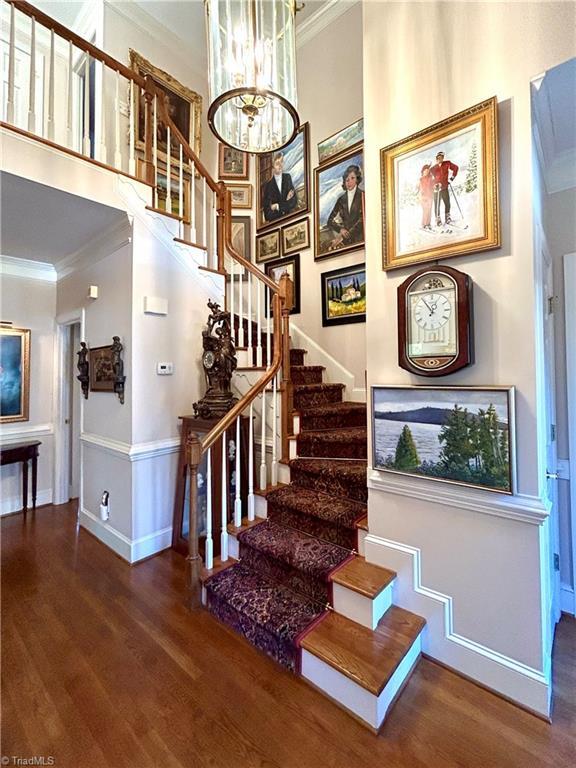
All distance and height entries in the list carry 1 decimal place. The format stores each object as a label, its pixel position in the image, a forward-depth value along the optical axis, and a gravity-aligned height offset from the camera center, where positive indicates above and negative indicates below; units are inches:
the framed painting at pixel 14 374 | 145.6 +7.5
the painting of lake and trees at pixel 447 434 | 58.0 -8.9
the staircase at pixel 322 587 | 59.4 -45.3
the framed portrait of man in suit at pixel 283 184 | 157.6 +101.1
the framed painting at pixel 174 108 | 149.8 +139.6
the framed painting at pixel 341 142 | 137.3 +104.0
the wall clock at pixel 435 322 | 60.4 +12.4
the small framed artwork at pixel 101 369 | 116.5 +7.5
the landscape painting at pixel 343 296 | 136.0 +38.6
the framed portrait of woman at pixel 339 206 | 136.3 +76.6
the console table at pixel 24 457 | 139.4 -27.9
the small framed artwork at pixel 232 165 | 181.2 +120.1
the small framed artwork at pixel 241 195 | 180.7 +103.6
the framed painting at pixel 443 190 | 58.9 +37.3
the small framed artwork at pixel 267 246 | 169.3 +73.2
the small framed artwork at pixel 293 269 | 160.2 +57.7
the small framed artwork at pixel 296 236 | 156.6 +72.1
